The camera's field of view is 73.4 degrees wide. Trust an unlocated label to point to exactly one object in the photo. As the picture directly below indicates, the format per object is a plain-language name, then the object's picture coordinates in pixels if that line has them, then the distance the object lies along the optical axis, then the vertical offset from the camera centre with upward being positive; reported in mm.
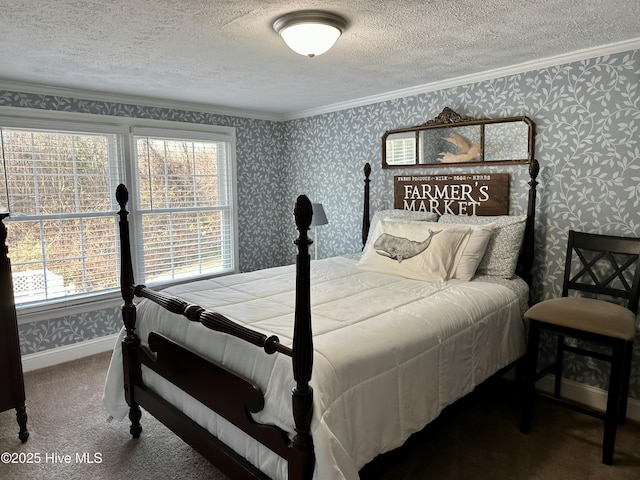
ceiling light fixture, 1980 +774
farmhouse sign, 3129 -1
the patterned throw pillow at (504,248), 2812 -359
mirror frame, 2934 +508
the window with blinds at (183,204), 3957 -113
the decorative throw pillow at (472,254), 2793 -397
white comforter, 1597 -697
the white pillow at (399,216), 3347 -183
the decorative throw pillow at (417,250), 2799 -386
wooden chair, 2180 -652
